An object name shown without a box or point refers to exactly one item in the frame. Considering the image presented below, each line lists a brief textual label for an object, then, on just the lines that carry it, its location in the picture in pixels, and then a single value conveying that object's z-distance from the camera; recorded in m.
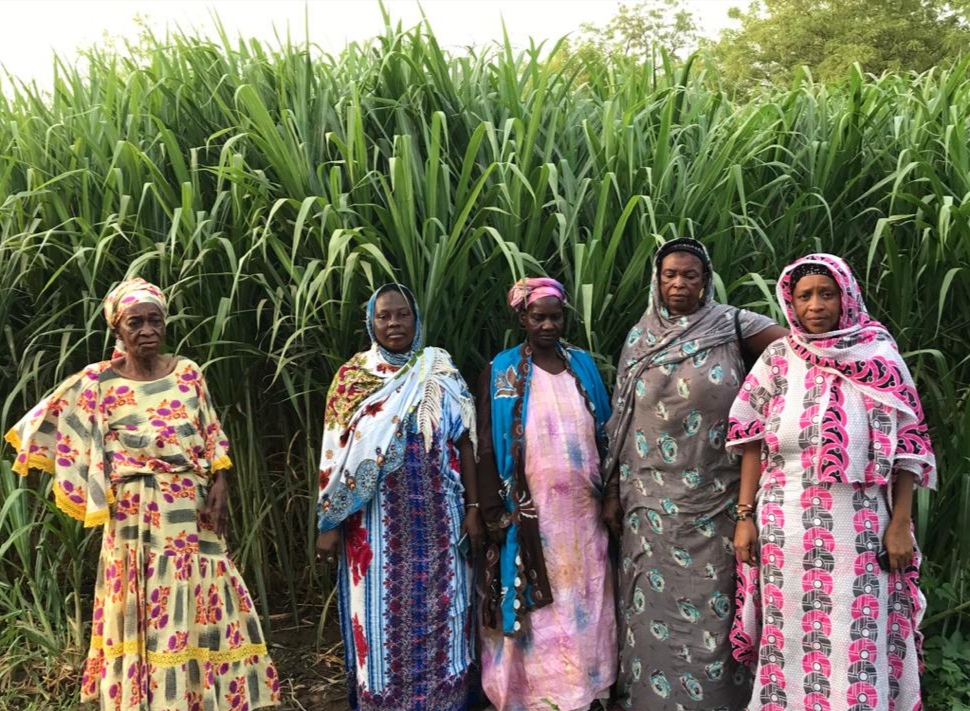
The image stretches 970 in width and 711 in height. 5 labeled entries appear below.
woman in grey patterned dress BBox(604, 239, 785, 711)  2.32
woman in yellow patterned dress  2.30
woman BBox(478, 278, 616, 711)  2.50
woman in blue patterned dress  2.47
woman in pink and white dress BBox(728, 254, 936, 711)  2.02
